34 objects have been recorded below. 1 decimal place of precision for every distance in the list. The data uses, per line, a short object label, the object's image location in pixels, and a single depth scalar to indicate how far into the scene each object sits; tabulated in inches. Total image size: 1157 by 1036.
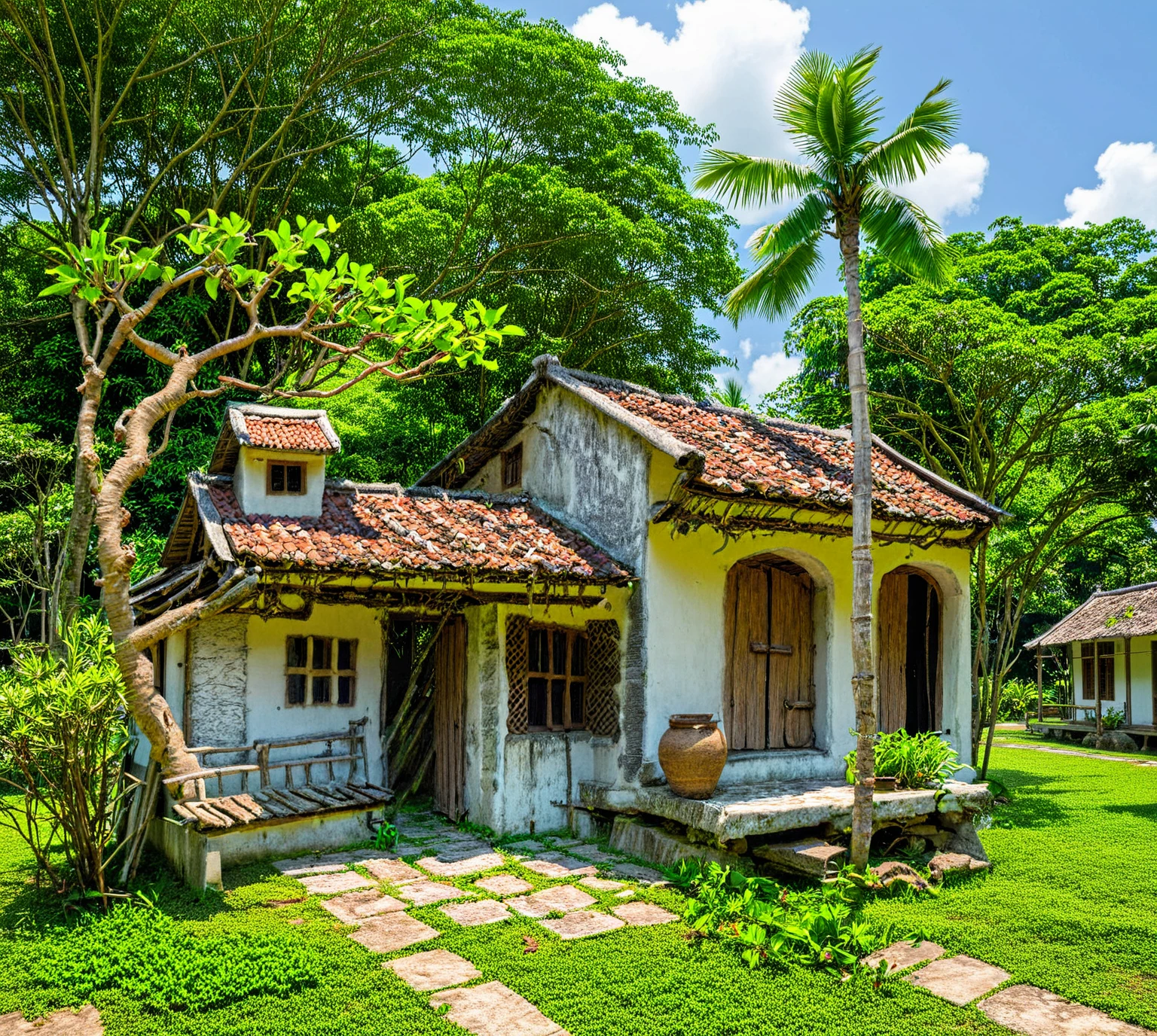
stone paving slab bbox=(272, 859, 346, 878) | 320.8
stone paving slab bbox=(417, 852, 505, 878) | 327.9
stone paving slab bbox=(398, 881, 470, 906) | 297.6
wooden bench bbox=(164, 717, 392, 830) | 303.9
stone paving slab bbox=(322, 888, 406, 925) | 279.8
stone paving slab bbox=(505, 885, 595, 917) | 291.4
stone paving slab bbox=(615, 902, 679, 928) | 283.0
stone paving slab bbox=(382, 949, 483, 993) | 234.2
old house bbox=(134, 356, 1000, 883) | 352.2
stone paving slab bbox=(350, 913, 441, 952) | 258.1
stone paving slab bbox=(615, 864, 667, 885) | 326.3
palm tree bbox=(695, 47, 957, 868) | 311.7
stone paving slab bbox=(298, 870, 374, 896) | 303.6
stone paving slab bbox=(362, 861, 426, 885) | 319.3
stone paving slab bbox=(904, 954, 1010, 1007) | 236.7
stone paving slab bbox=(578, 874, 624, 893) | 313.9
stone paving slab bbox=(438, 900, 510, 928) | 279.9
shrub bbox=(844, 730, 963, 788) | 373.7
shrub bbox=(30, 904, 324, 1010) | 223.0
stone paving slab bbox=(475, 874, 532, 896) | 309.1
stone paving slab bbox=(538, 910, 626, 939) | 272.1
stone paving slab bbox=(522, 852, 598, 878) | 332.2
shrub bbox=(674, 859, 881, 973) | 253.6
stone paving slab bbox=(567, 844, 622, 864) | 350.9
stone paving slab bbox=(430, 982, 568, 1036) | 209.8
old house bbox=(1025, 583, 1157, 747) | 898.7
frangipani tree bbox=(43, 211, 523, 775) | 285.9
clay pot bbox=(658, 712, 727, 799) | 344.8
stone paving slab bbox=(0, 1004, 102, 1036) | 205.5
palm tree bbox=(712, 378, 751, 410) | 1136.8
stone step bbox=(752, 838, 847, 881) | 313.1
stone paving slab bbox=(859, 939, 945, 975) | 255.0
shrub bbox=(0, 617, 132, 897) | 276.7
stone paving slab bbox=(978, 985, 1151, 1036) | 216.1
